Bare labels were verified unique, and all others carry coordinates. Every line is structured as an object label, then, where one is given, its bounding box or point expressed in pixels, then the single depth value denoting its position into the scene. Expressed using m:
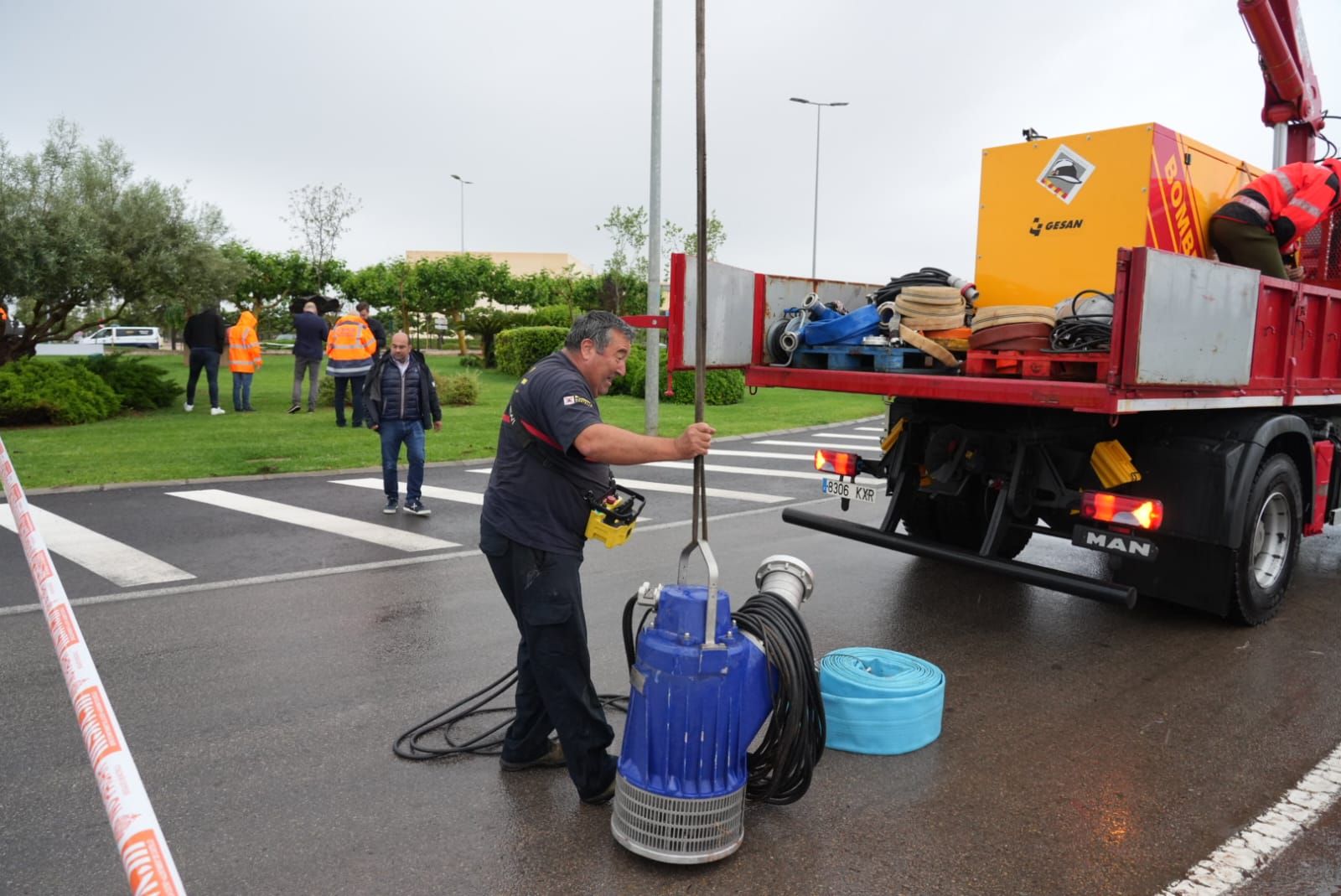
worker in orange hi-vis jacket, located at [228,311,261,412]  15.84
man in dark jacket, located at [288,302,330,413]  15.58
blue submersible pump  3.03
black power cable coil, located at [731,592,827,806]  3.25
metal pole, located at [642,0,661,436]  14.71
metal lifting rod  3.04
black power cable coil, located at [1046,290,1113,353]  4.98
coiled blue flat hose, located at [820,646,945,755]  3.95
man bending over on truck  6.16
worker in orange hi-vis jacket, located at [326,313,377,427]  14.30
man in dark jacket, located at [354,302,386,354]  14.60
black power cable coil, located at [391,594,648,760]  3.86
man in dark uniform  3.36
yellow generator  5.82
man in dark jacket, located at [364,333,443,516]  8.64
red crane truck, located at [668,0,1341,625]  4.85
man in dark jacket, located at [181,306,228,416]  15.09
